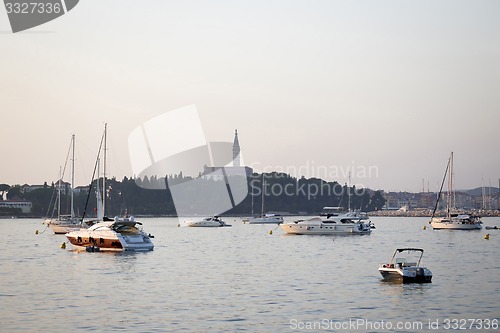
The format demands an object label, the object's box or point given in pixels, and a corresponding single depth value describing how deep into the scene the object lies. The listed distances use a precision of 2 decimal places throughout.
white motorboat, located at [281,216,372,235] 109.94
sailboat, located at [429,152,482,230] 133.62
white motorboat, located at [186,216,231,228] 167.00
